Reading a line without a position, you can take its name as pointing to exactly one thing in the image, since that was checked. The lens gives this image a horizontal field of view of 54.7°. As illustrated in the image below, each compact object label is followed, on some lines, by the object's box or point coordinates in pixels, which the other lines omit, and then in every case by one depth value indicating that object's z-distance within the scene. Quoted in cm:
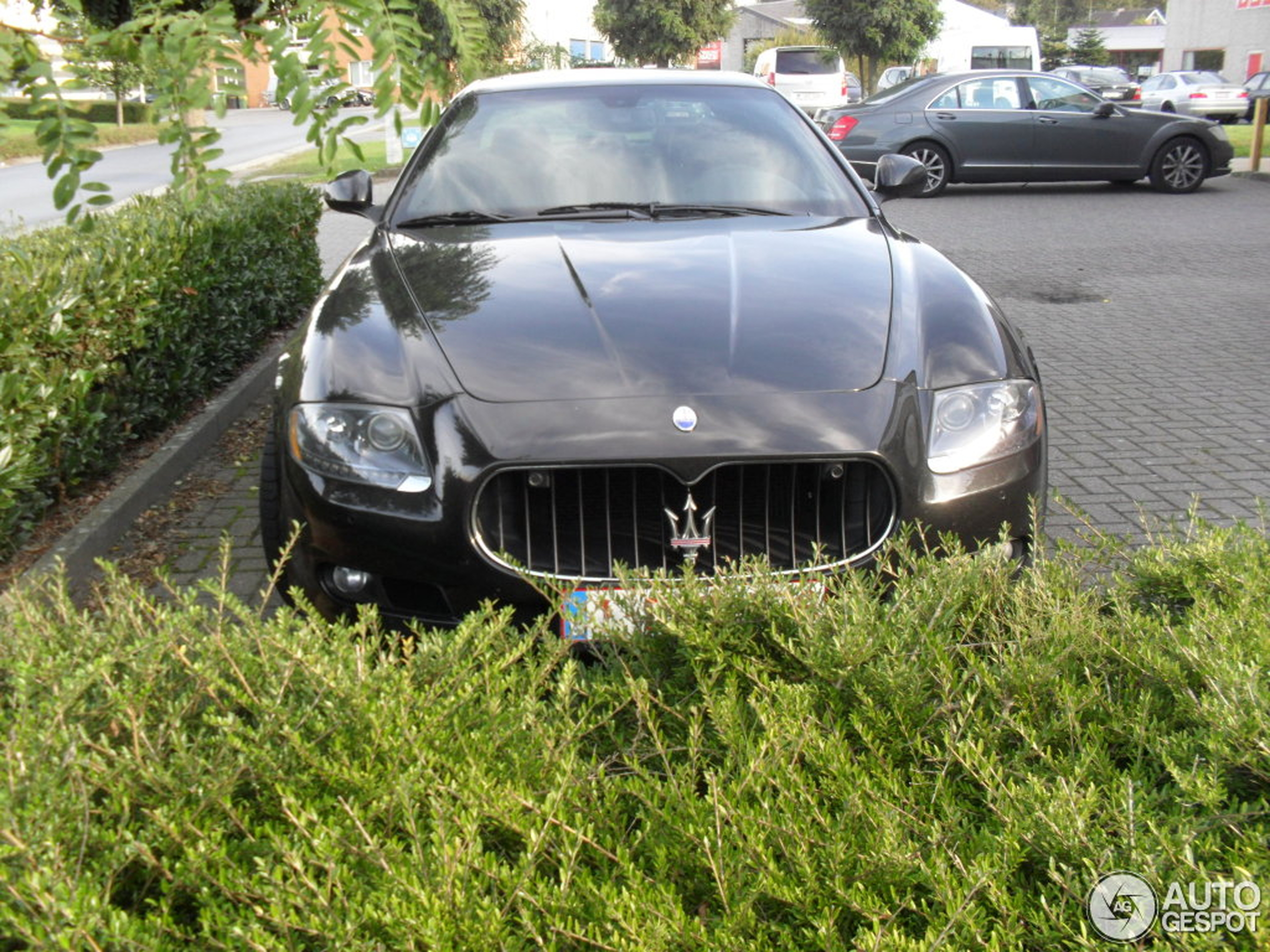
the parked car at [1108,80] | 2858
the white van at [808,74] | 3100
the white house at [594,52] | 4002
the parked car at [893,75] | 3697
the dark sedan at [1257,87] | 3375
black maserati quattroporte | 296
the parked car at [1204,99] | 3578
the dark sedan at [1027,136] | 1628
